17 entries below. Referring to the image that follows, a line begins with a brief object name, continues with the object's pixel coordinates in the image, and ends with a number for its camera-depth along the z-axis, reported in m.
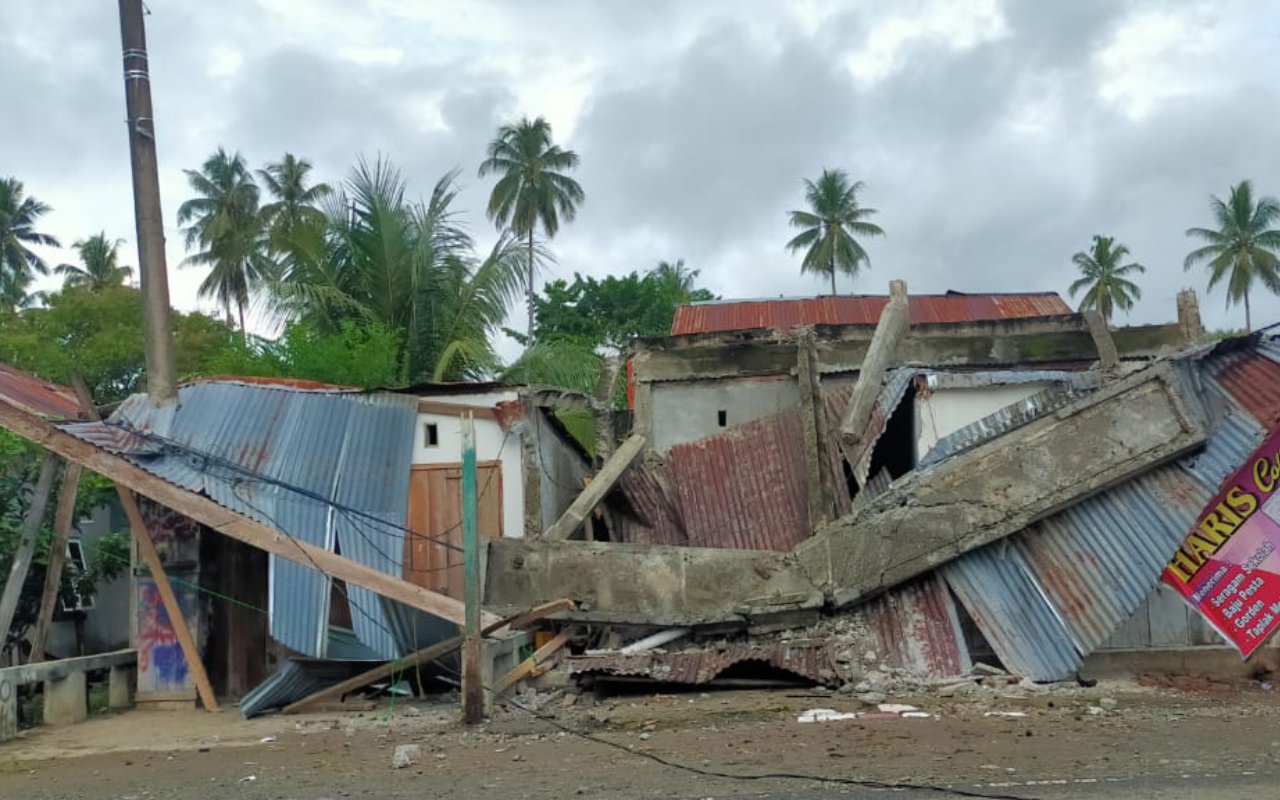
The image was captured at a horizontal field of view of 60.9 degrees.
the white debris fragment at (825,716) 8.53
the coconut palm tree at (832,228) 45.59
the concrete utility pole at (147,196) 12.52
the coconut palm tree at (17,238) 42.31
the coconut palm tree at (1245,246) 43.91
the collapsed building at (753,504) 10.08
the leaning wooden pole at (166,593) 10.90
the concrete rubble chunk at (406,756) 7.54
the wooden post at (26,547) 10.31
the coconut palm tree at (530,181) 39.38
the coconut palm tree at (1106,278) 51.12
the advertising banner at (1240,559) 9.93
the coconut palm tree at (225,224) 39.62
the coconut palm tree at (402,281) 19.30
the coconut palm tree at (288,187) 42.06
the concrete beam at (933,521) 10.36
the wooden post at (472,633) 8.88
